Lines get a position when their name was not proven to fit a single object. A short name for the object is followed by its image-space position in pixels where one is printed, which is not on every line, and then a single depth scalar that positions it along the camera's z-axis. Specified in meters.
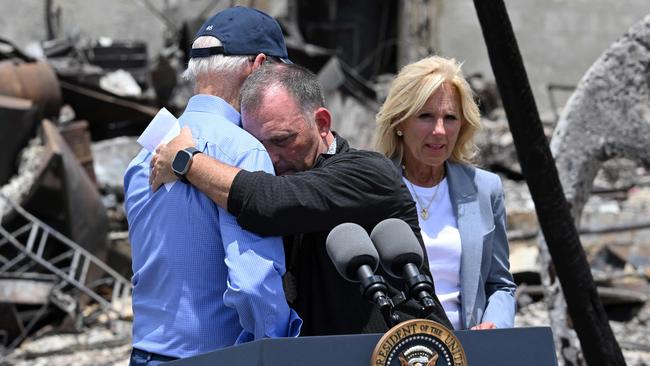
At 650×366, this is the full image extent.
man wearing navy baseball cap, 6.11
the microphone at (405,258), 5.60
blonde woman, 7.96
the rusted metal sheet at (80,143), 25.83
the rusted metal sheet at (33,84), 25.97
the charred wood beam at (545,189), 8.66
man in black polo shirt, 6.15
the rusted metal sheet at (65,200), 22.47
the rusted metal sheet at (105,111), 29.22
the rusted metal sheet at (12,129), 24.03
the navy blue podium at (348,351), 5.49
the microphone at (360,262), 5.52
